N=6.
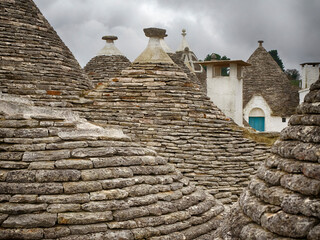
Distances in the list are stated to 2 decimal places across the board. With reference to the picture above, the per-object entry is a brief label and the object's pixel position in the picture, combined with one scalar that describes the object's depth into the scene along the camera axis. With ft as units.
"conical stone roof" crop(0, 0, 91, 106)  33.09
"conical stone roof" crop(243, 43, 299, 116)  79.92
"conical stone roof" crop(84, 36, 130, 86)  49.78
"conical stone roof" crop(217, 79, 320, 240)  8.77
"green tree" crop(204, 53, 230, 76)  168.18
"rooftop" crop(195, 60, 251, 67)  53.71
